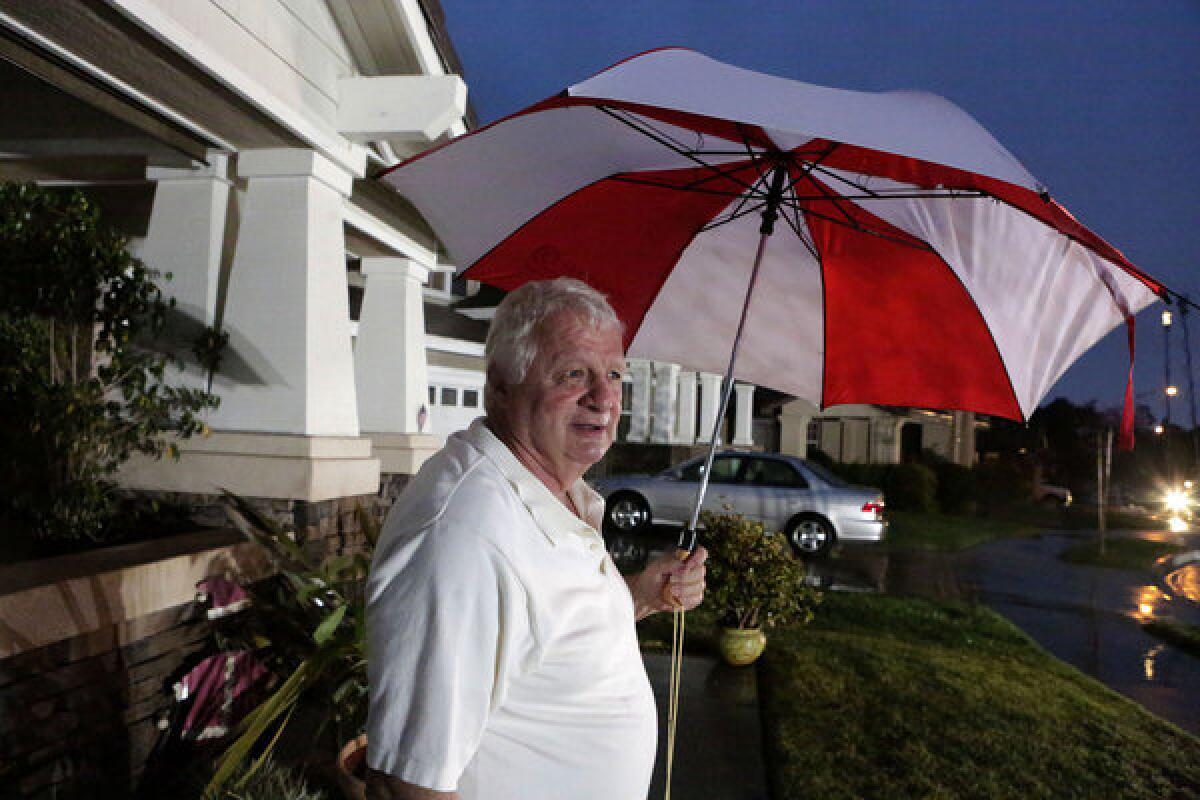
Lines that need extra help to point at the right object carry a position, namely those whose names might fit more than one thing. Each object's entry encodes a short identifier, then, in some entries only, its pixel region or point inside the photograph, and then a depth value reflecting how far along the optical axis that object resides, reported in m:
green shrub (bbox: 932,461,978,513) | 20.83
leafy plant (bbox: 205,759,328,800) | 2.96
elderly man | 1.28
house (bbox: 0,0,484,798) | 3.23
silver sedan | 11.72
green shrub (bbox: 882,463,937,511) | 20.20
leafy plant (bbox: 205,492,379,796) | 3.04
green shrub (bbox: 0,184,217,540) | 4.05
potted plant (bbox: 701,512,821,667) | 5.67
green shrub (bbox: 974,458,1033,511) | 25.30
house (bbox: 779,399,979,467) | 28.03
